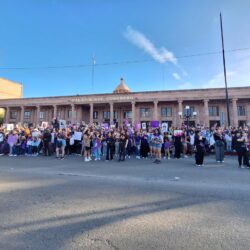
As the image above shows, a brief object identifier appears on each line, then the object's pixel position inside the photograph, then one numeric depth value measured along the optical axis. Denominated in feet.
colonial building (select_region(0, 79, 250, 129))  162.61
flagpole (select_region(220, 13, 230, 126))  73.92
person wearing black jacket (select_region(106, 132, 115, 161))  46.16
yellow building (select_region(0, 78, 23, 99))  257.75
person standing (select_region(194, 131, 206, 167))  37.52
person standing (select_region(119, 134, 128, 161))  44.39
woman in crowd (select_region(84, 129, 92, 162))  44.21
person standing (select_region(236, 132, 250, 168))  35.92
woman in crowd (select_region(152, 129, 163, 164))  41.36
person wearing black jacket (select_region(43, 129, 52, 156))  54.75
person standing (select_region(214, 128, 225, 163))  42.47
